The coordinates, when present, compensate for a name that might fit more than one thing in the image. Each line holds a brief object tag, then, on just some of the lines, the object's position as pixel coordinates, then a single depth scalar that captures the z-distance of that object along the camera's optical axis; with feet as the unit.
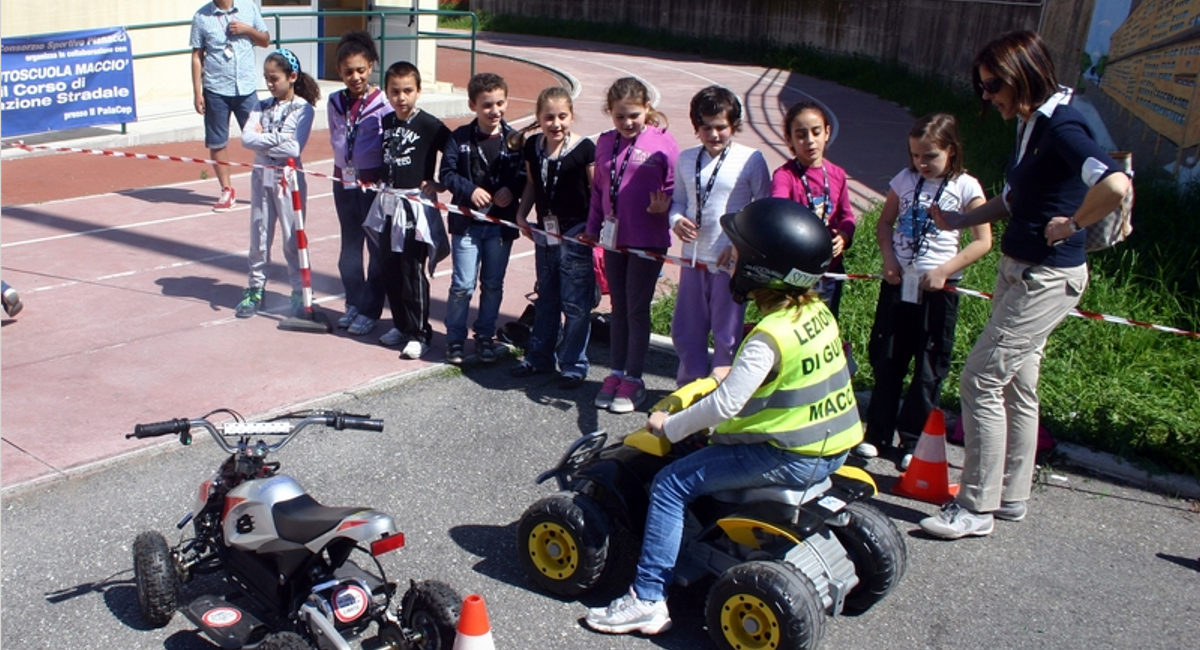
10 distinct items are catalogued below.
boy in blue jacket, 22.25
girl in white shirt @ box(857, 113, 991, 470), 18.57
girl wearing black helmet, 13.42
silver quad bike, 12.73
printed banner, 40.47
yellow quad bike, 13.28
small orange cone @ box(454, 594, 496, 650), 11.88
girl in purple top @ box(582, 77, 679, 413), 20.52
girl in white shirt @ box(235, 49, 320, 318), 25.40
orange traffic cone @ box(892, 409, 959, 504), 18.53
